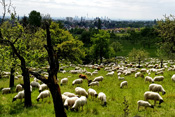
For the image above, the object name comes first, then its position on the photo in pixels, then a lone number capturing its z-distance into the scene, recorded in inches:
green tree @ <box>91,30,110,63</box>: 2220.7
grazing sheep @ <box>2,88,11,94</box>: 695.1
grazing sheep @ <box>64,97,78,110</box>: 479.2
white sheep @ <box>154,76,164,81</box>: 833.5
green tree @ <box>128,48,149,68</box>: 1979.6
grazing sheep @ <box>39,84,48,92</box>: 696.5
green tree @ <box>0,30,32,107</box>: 509.4
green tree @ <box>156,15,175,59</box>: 831.1
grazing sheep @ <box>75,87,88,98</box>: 591.2
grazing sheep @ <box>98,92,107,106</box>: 522.7
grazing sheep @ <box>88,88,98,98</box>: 575.9
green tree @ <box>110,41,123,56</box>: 3225.9
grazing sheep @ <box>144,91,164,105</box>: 492.7
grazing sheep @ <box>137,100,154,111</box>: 458.9
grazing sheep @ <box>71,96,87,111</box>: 456.2
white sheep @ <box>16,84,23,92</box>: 714.8
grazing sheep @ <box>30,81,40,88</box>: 796.6
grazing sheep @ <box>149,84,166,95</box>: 602.9
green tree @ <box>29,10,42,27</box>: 3769.7
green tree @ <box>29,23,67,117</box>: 343.3
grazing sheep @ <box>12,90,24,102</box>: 574.1
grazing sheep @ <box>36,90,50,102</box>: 570.6
